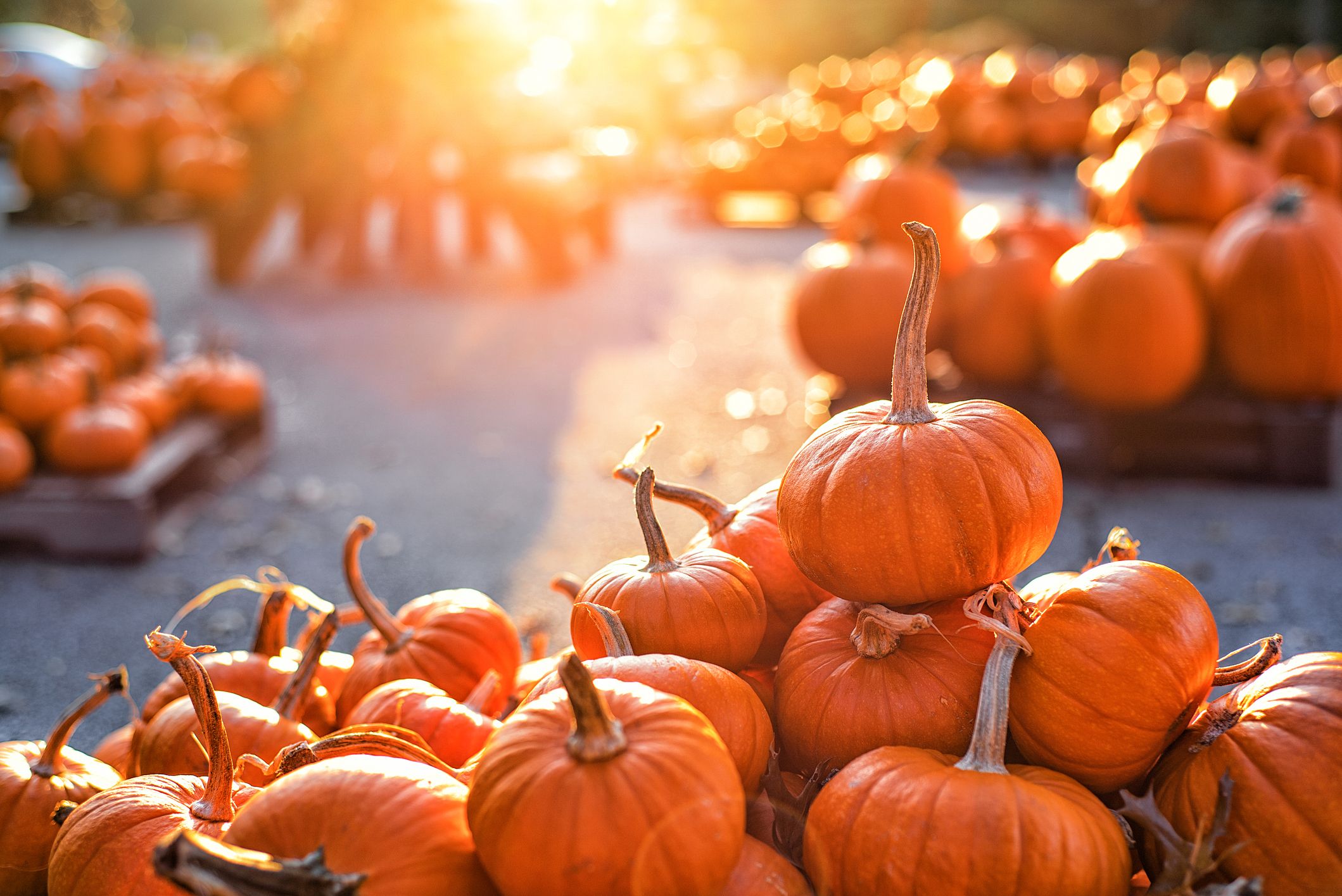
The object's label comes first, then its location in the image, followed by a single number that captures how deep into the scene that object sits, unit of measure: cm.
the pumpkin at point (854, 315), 429
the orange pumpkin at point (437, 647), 111
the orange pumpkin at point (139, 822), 86
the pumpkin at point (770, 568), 103
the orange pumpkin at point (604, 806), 76
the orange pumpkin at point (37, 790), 95
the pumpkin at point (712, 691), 87
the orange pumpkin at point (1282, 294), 204
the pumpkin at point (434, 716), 99
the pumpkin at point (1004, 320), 412
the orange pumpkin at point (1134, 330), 211
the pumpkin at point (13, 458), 199
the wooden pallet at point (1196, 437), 216
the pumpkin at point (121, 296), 479
